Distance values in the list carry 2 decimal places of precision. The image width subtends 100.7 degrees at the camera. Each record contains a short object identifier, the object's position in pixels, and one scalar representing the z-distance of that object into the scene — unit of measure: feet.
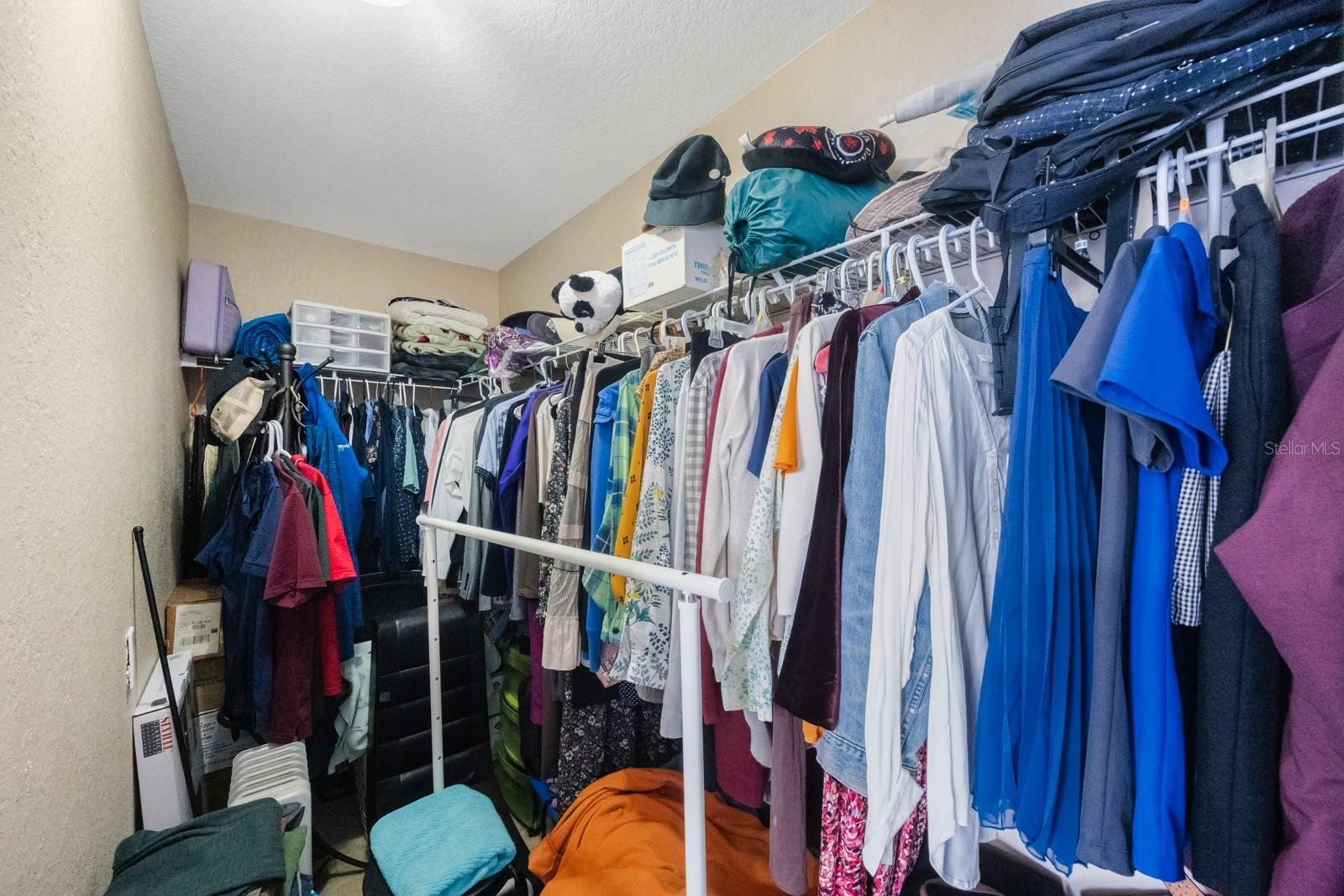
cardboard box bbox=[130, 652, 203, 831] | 3.94
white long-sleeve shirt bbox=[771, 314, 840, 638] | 2.92
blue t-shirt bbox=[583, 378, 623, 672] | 4.39
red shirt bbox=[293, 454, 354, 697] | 5.98
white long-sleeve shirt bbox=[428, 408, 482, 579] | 6.89
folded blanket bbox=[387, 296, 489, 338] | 9.09
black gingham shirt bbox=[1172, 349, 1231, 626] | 1.94
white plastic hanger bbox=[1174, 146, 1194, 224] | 2.35
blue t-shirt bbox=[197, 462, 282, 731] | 5.64
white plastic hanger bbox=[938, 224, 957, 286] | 3.11
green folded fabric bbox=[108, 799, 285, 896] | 2.89
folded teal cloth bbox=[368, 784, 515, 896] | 3.92
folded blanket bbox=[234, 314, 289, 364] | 7.55
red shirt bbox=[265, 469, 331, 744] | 5.48
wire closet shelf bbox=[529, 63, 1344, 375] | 2.31
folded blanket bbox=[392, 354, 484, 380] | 9.11
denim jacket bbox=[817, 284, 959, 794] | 2.48
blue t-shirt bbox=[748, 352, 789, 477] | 3.33
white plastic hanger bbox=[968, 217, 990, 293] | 2.94
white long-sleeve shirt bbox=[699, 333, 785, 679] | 3.37
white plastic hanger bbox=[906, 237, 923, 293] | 3.24
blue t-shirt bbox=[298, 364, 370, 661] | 7.29
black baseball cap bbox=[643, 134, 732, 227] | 4.90
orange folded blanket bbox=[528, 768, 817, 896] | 3.85
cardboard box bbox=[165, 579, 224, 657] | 5.65
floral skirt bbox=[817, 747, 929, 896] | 2.73
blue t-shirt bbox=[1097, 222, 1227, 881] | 1.86
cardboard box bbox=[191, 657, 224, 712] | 6.08
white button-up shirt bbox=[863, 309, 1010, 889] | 2.34
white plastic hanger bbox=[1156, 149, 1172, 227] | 2.38
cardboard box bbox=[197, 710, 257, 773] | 5.93
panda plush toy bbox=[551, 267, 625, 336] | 6.07
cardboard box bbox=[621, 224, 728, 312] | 4.99
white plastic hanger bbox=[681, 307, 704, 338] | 5.16
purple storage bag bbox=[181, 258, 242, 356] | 7.00
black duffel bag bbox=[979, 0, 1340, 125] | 2.29
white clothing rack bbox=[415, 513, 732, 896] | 2.39
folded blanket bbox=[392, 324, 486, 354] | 9.03
